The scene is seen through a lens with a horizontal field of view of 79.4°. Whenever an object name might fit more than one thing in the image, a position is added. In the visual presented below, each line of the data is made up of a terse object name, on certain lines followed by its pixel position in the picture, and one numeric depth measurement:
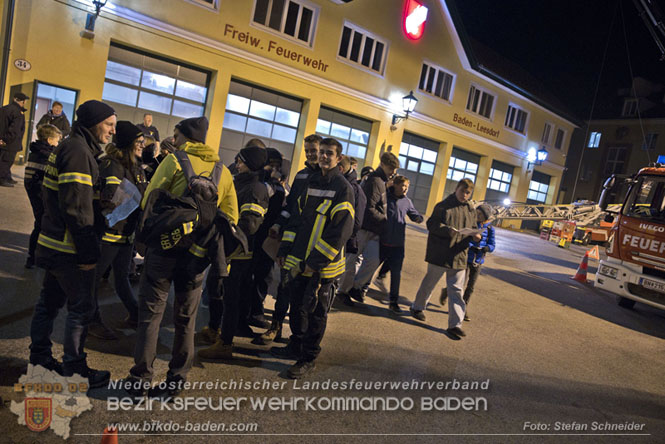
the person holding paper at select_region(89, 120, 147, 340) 3.17
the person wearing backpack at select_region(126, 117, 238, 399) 2.79
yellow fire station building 10.54
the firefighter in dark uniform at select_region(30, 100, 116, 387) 2.59
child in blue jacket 5.72
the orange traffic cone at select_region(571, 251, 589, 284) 10.71
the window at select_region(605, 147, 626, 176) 32.34
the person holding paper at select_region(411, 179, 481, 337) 5.13
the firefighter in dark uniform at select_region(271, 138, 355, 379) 3.43
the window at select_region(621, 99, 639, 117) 32.22
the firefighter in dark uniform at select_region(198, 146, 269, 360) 3.52
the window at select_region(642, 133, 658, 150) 30.15
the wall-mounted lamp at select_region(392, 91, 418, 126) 16.03
